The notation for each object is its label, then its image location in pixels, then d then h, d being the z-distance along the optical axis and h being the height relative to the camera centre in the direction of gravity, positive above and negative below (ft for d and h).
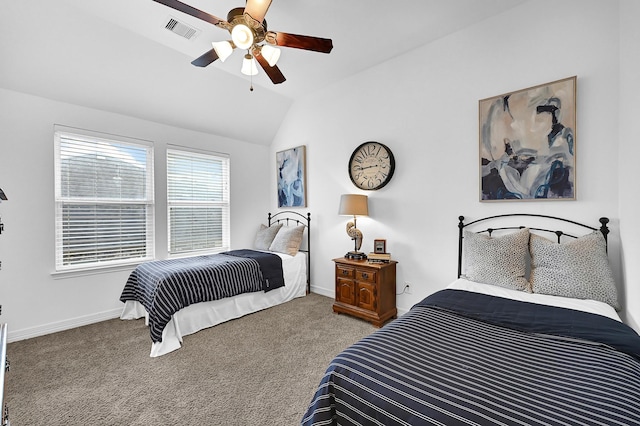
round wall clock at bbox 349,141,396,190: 11.29 +1.90
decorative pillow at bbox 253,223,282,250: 14.69 -1.29
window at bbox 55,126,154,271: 10.62 +0.52
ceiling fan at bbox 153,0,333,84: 6.13 +4.19
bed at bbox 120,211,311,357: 8.98 -2.73
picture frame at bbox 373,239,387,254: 11.20 -1.37
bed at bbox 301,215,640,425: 3.06 -2.07
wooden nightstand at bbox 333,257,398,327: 10.25 -2.93
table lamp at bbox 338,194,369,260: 11.32 +0.10
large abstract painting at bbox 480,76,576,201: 7.57 +1.92
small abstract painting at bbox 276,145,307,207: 14.75 +1.87
